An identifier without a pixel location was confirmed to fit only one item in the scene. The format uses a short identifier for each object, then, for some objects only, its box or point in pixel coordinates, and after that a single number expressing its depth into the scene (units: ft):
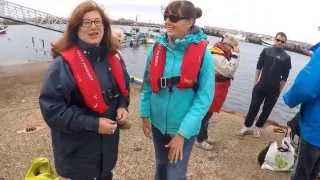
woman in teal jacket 6.10
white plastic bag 10.35
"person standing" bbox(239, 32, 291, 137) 13.14
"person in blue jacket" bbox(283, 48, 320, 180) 5.78
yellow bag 6.54
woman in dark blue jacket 5.16
